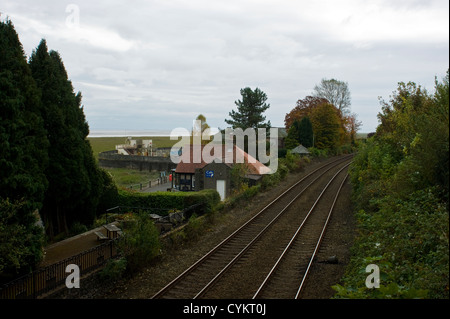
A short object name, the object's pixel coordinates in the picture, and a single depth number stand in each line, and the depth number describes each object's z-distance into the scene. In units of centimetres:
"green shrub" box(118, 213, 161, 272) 1251
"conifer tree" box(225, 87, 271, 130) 5356
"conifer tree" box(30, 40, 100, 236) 1677
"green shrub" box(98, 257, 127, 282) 1148
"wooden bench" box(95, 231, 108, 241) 1498
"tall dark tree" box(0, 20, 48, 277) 1127
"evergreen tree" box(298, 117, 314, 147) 5691
